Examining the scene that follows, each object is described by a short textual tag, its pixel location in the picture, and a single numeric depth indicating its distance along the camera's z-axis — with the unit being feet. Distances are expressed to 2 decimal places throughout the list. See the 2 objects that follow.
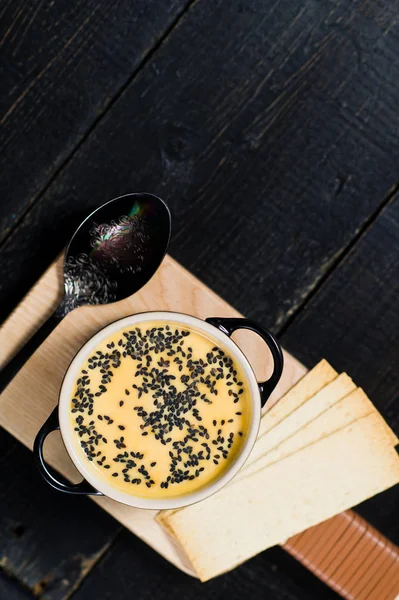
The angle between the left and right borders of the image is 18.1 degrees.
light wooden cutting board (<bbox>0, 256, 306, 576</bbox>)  2.01
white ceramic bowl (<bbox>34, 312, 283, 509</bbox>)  1.92
